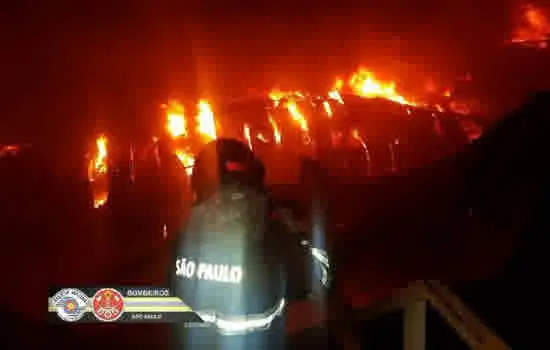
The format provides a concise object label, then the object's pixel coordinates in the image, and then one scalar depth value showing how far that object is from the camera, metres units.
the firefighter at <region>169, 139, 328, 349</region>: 3.35
